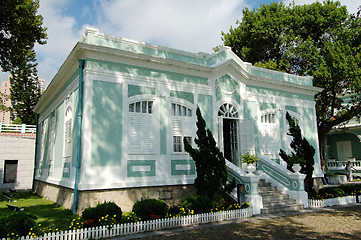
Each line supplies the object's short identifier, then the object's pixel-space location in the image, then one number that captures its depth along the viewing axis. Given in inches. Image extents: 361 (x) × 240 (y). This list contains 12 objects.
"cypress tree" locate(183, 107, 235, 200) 374.0
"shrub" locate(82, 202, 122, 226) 283.6
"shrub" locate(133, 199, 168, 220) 304.0
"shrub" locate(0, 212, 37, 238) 233.8
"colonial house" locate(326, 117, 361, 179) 960.3
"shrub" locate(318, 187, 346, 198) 474.0
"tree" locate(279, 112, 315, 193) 462.6
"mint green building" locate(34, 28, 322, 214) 382.3
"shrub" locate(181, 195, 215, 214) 338.3
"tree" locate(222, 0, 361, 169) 705.0
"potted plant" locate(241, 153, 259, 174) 448.8
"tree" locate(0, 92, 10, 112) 687.1
